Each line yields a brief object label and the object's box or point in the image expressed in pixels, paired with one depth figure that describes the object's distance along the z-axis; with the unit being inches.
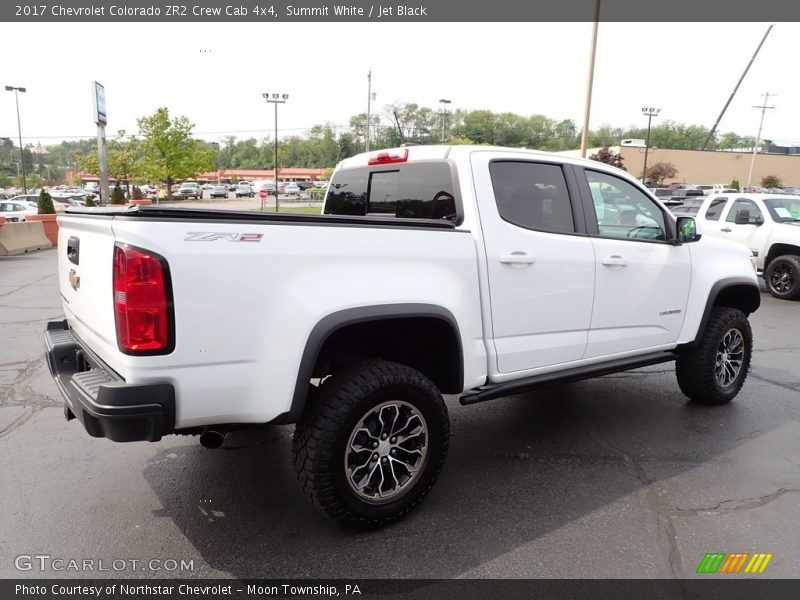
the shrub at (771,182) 2738.7
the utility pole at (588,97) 544.4
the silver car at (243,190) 2728.8
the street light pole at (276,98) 1856.5
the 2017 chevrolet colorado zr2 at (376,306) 94.2
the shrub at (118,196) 1110.4
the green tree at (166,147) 1927.9
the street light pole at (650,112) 2332.7
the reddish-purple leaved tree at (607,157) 1632.1
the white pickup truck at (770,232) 407.8
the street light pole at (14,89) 2329.0
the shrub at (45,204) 864.6
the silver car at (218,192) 2616.4
